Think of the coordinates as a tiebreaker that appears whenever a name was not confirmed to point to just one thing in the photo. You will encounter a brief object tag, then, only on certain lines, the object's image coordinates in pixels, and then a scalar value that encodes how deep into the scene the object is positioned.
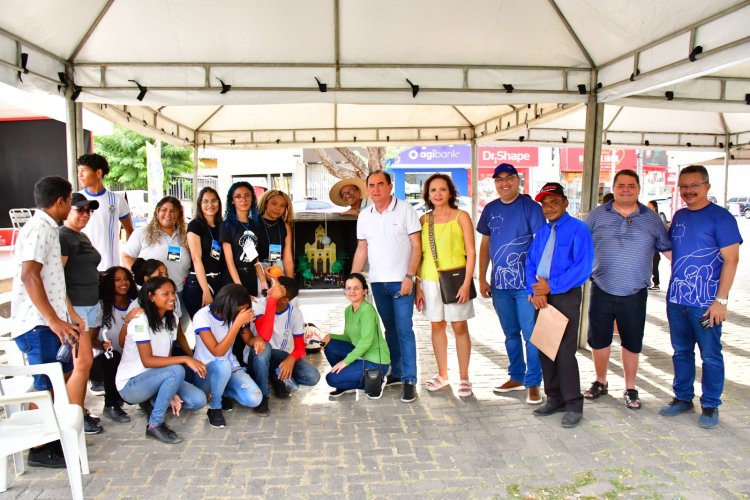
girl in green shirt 4.24
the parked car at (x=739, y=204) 36.81
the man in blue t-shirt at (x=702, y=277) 3.50
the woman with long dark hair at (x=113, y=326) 3.80
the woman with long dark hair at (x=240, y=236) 4.24
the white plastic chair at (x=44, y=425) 2.50
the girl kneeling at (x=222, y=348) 3.78
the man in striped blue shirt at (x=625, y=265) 3.83
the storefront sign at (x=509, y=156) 25.46
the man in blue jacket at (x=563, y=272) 3.59
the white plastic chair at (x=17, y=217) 11.02
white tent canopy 4.11
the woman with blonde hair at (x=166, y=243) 4.26
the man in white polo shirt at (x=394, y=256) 4.13
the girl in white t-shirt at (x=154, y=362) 3.54
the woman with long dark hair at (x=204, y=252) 4.23
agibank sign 24.38
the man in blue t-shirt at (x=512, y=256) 4.02
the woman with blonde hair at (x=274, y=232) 4.45
